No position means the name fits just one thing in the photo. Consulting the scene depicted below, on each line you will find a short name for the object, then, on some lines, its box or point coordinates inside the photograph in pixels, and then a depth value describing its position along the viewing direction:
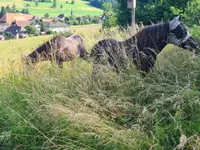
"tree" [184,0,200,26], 6.27
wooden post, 8.45
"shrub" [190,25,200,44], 4.49
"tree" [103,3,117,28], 20.50
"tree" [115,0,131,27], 19.91
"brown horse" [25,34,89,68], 4.89
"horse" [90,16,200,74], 3.68
